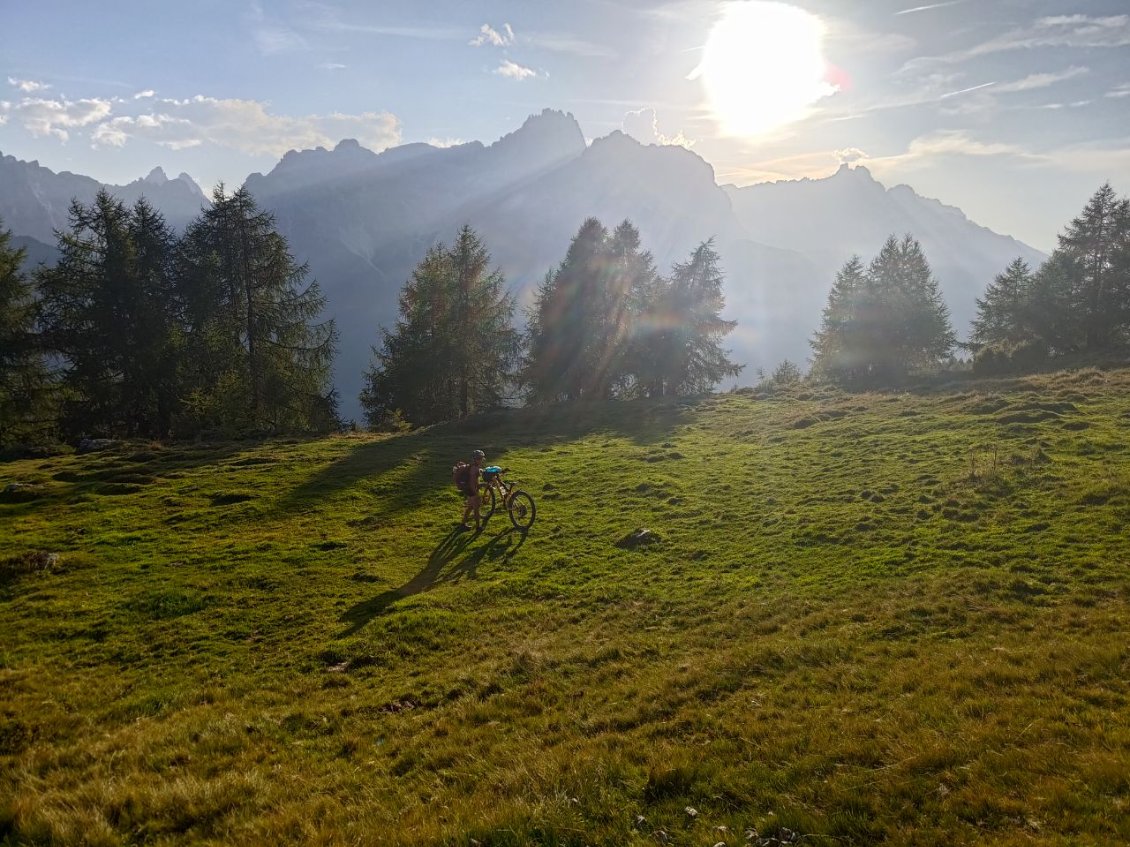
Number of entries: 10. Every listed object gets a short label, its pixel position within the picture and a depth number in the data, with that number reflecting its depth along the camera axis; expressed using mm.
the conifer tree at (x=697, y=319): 58781
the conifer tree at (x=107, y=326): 45344
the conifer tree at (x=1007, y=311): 59125
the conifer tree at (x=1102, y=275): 54125
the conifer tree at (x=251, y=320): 45750
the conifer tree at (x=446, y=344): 51125
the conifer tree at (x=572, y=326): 55906
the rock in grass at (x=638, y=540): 19422
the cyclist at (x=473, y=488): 21641
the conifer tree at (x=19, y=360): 43062
